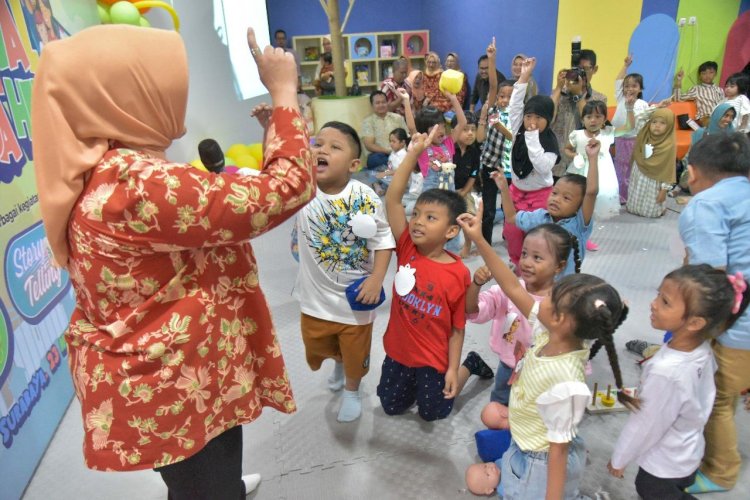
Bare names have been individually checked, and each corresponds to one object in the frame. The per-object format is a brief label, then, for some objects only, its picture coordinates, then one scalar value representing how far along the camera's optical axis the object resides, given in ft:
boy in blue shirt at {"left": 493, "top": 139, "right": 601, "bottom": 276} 7.52
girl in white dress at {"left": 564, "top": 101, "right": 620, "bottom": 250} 12.60
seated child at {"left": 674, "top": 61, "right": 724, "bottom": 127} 18.04
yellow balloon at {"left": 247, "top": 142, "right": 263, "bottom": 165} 17.75
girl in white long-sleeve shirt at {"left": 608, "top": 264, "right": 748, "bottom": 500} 4.77
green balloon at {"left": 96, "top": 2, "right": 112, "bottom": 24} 11.15
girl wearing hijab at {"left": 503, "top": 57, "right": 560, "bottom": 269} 9.90
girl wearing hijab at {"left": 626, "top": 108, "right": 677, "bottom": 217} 14.40
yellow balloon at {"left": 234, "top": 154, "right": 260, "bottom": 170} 17.08
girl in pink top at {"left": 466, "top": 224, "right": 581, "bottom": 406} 6.01
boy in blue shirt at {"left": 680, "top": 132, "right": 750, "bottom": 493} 5.51
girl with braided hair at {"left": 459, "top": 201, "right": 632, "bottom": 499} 4.36
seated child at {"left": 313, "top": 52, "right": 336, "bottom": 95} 26.30
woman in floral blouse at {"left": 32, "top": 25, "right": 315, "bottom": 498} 2.87
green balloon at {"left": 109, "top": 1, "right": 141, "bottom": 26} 11.20
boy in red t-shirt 6.07
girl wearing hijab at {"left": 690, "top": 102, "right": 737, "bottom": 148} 13.78
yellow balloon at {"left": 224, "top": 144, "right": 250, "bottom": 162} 17.29
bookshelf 29.71
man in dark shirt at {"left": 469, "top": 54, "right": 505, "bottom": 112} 21.39
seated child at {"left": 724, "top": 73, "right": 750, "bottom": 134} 14.62
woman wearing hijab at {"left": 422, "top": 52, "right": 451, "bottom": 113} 20.79
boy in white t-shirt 6.15
